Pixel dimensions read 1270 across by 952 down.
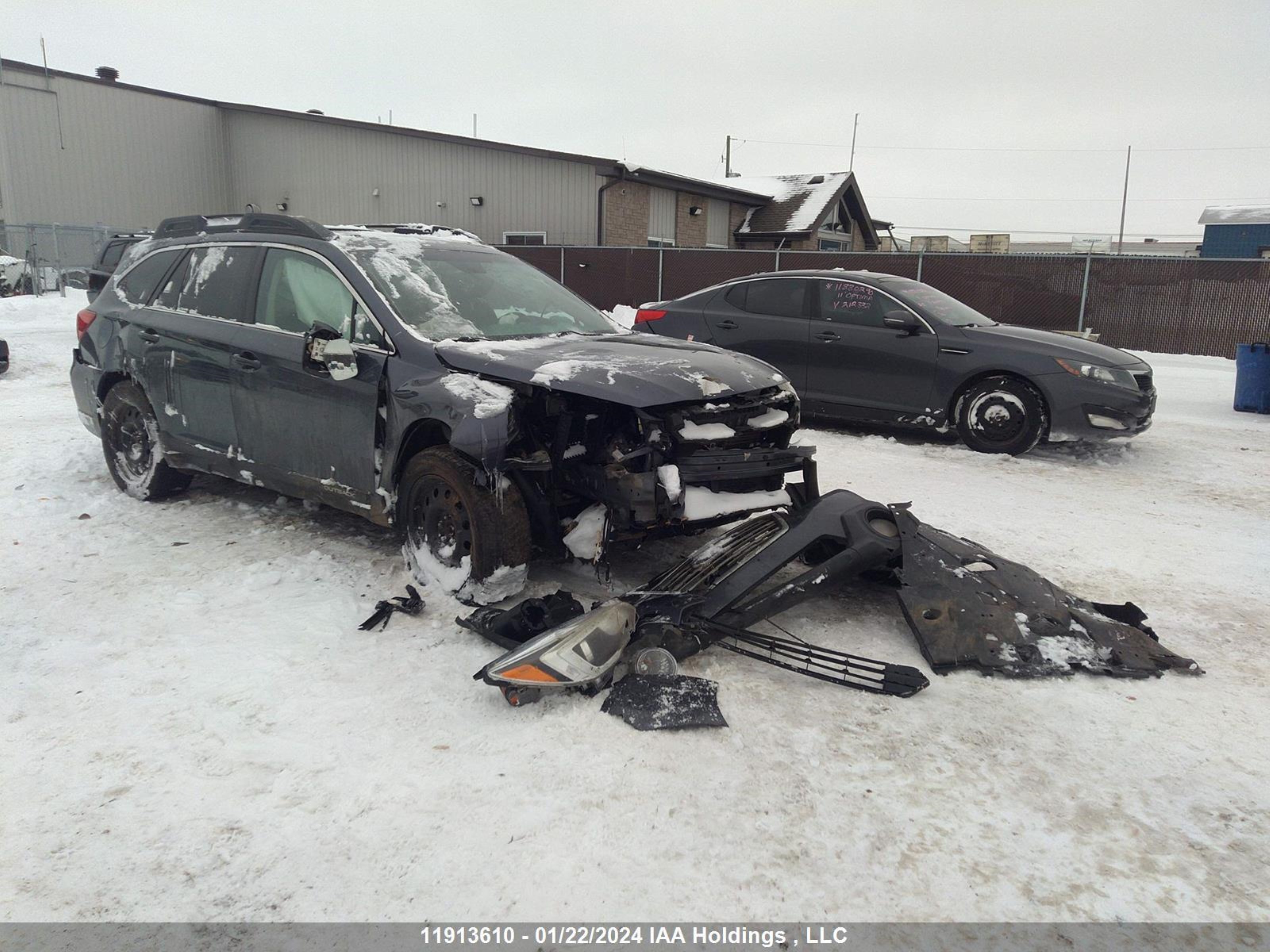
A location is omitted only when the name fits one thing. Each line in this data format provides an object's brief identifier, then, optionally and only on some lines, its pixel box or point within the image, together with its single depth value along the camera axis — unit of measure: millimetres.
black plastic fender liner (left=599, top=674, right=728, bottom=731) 3047
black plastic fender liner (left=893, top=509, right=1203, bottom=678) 3457
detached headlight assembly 3098
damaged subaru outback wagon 3830
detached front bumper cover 3299
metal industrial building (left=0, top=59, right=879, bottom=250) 22859
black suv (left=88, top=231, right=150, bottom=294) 8781
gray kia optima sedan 7188
